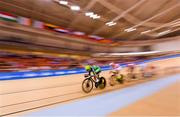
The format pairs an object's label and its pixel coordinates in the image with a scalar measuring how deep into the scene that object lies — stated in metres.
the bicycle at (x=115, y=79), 6.91
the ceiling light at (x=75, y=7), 10.22
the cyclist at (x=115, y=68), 7.19
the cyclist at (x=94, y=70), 5.72
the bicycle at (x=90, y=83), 5.33
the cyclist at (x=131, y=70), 8.85
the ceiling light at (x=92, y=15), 11.56
